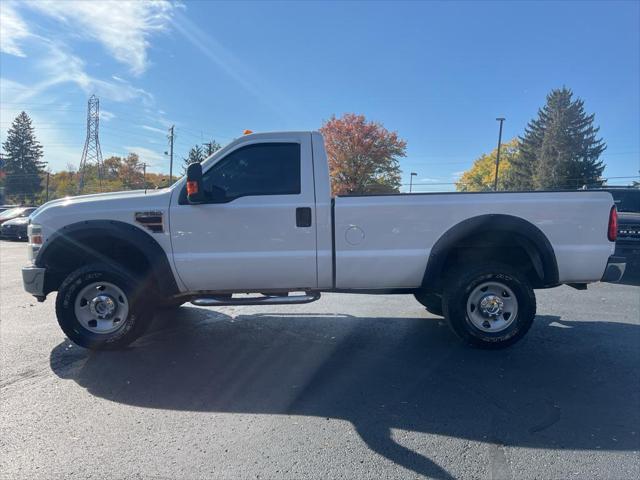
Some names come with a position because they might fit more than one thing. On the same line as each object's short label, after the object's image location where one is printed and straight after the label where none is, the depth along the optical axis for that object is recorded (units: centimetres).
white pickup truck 414
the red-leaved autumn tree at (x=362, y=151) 3875
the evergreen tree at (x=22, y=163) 5969
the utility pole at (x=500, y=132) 3985
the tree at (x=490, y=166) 6399
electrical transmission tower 5791
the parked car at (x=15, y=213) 1886
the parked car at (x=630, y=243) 745
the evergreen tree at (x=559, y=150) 4953
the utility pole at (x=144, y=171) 6439
